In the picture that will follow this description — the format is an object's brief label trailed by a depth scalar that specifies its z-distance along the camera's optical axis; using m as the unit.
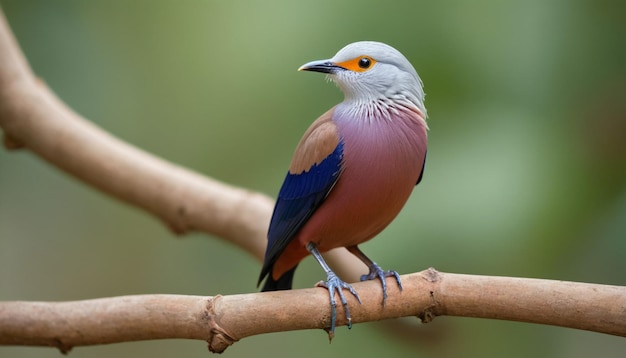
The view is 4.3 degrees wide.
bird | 4.42
